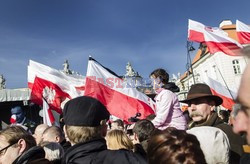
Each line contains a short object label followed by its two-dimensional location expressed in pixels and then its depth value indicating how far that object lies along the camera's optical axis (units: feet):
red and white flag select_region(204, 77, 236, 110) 32.47
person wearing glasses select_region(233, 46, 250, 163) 2.75
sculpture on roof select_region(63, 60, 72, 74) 90.23
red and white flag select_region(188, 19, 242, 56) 25.84
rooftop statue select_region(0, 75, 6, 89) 68.76
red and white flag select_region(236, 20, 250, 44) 29.43
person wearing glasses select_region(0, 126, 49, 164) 9.15
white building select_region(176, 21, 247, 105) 137.25
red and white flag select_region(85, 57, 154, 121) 20.86
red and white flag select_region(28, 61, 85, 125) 22.88
